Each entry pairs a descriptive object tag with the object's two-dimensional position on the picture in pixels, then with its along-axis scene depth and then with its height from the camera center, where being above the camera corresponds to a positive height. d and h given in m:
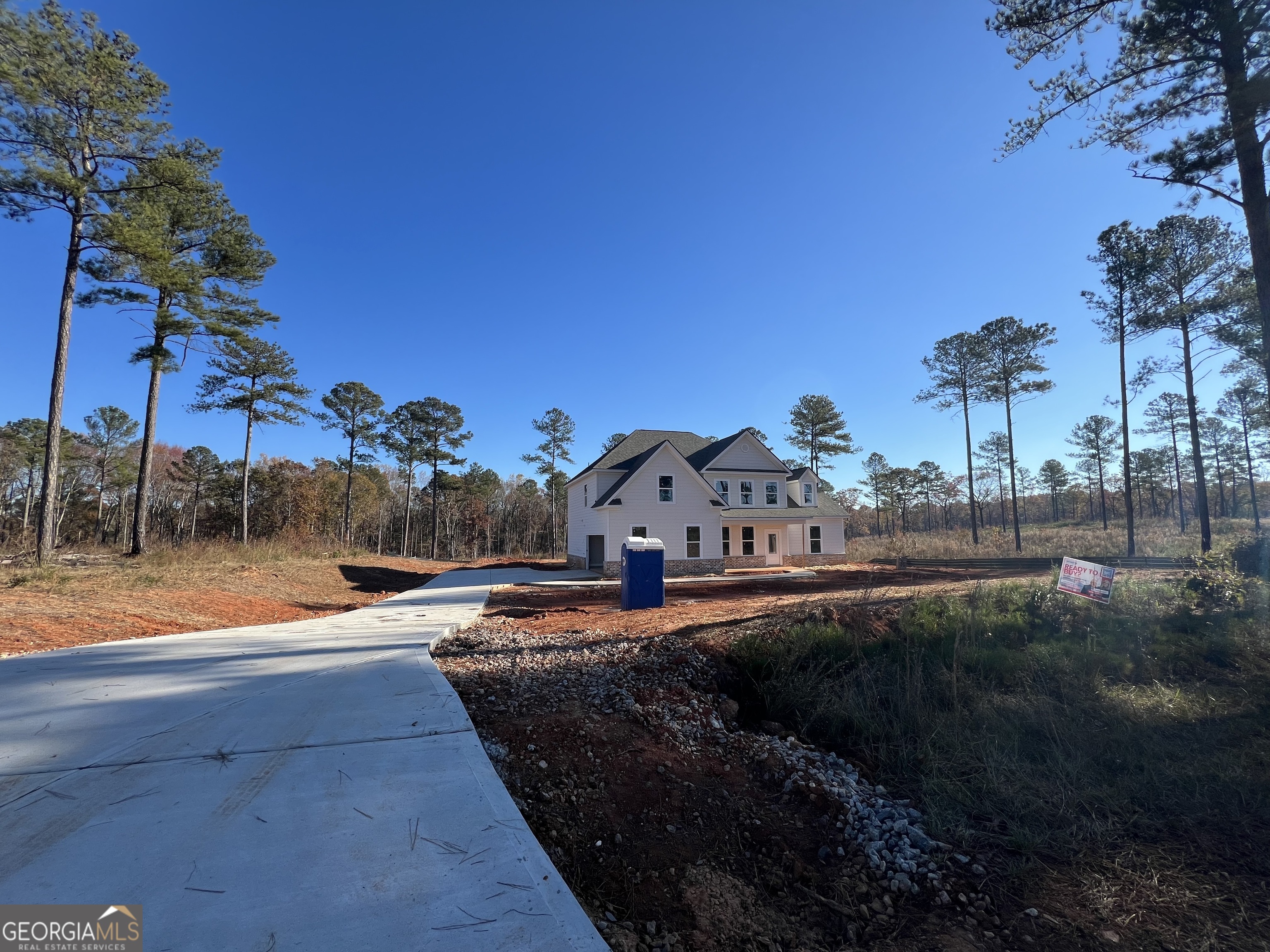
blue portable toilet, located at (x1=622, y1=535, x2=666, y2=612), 11.51 -1.04
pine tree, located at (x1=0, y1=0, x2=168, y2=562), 11.88 +9.93
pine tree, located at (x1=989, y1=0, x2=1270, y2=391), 7.84 +7.07
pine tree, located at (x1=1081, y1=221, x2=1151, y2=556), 20.44 +9.76
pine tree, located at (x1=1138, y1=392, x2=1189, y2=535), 37.38 +8.05
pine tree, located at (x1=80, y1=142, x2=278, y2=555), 13.98 +8.01
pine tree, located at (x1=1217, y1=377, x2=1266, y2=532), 28.47 +7.89
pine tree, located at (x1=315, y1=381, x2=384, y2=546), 34.41 +7.54
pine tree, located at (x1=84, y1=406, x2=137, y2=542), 36.81 +6.36
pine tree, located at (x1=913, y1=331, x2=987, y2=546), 29.72 +9.05
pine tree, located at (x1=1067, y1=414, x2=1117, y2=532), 46.91 +7.83
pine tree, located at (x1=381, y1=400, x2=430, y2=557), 36.06 +6.55
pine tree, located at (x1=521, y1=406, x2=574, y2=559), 40.50 +6.86
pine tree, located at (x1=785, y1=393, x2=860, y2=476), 37.72 +7.25
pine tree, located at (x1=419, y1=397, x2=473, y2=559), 36.16 +6.59
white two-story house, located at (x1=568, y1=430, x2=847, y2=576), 22.66 +0.97
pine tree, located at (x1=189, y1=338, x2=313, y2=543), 24.94 +6.87
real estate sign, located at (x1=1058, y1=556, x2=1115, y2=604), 7.83 -0.80
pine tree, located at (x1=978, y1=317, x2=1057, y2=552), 27.72 +8.95
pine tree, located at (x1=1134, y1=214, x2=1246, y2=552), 18.55 +9.14
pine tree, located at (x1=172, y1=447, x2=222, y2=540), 39.16 +4.51
